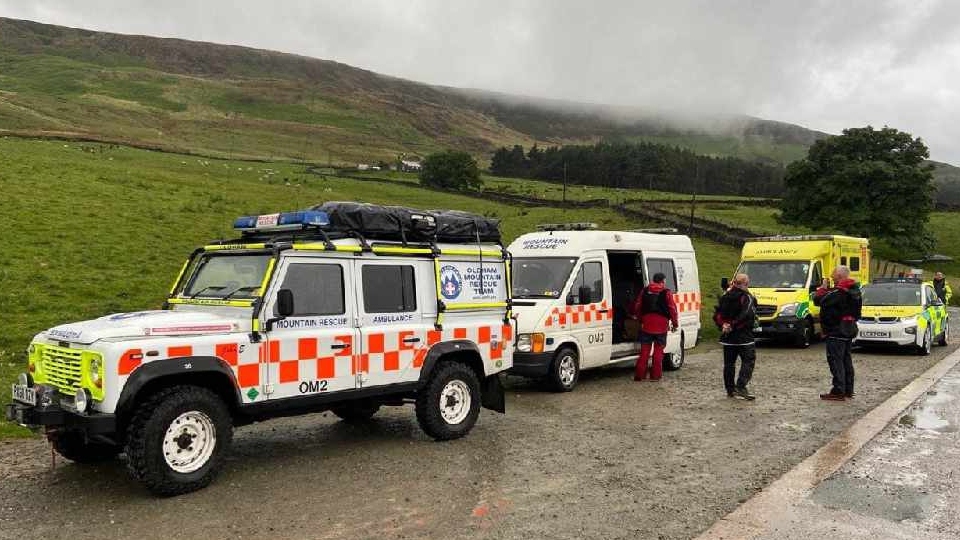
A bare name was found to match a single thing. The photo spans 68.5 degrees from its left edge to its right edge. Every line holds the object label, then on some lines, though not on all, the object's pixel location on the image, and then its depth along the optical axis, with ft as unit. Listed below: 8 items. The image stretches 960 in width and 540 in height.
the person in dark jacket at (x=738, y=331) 34.53
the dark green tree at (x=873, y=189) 137.39
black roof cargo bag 23.73
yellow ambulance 56.34
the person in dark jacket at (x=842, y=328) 33.83
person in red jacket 39.27
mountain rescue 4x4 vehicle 18.54
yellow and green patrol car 51.47
